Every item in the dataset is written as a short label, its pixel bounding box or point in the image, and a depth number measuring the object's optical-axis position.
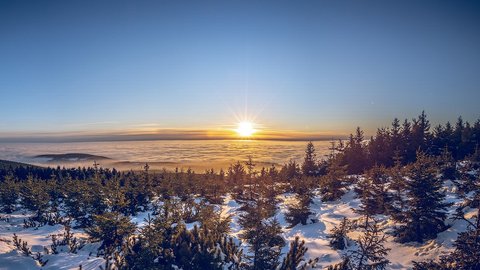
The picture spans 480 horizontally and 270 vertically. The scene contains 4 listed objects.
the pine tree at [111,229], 12.23
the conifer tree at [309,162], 53.38
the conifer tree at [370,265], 10.30
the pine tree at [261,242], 10.84
